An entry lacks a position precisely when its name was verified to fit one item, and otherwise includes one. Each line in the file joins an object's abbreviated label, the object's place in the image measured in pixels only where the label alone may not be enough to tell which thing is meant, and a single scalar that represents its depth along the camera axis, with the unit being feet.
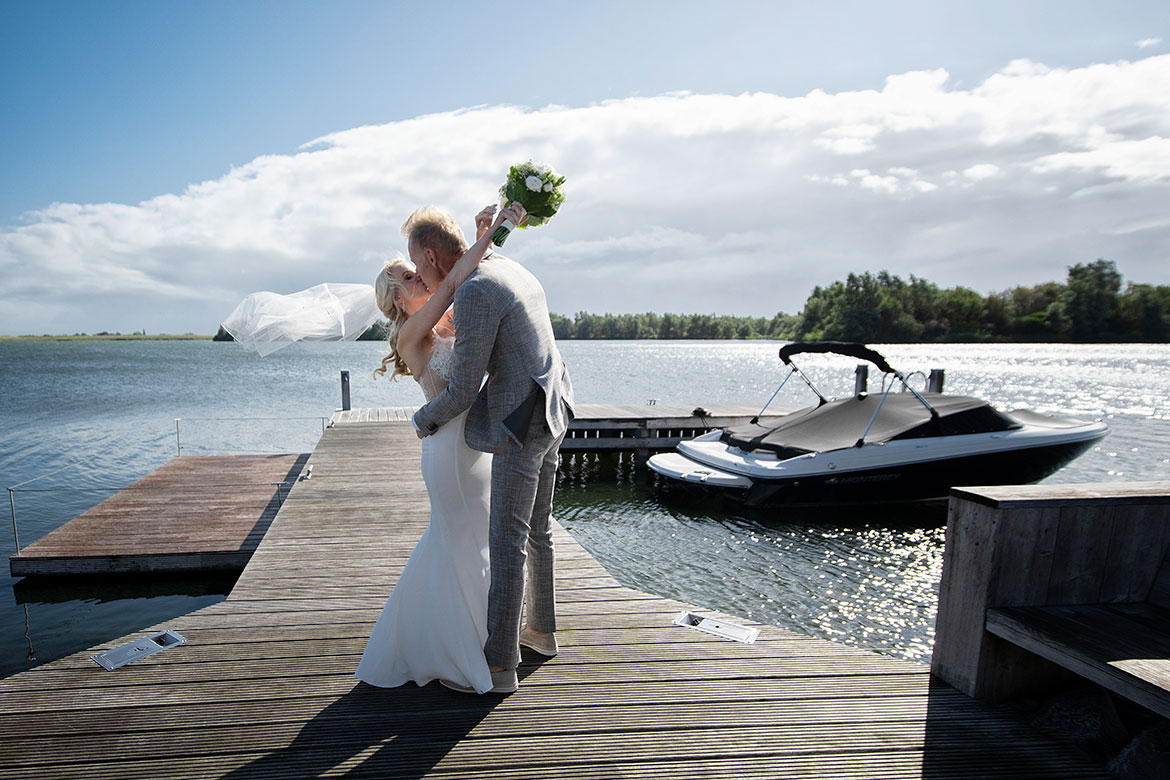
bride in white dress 8.82
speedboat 32.73
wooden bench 8.53
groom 8.14
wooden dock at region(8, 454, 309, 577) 22.70
